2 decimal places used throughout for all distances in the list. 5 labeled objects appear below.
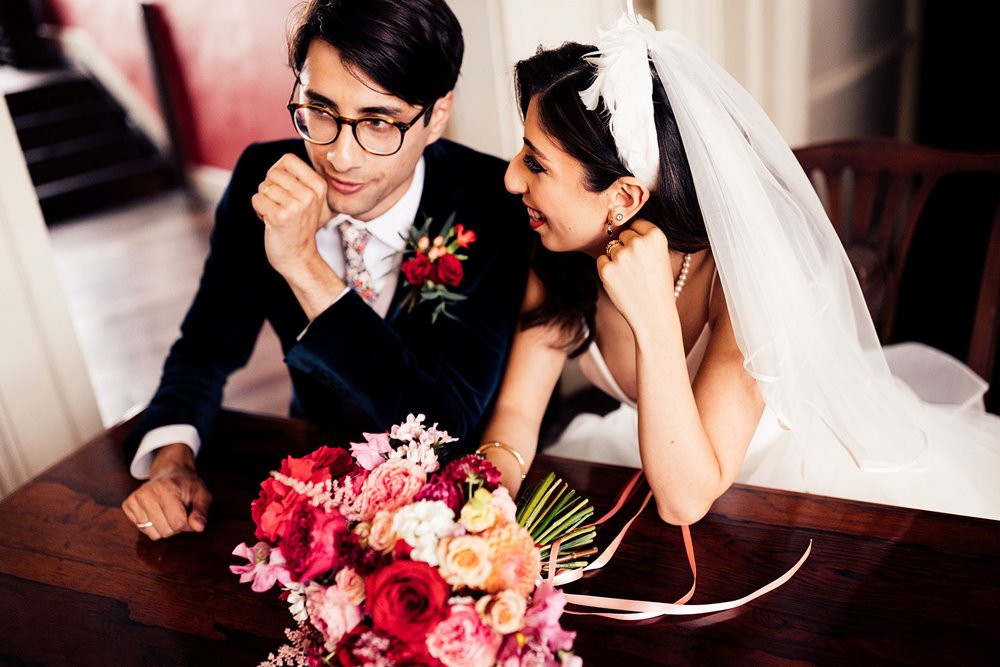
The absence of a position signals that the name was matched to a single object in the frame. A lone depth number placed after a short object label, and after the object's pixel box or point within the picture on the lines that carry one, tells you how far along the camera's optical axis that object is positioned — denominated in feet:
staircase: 22.04
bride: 4.64
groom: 5.39
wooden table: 3.80
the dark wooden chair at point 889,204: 7.22
